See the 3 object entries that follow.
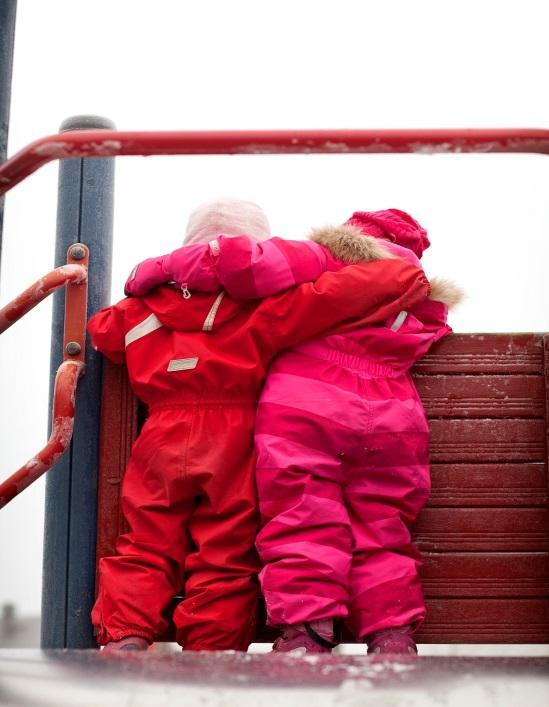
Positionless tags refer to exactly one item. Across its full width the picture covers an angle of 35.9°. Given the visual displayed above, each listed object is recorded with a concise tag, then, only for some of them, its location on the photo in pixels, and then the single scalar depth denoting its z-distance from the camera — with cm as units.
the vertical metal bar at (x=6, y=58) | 150
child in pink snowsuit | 190
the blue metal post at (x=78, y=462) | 219
